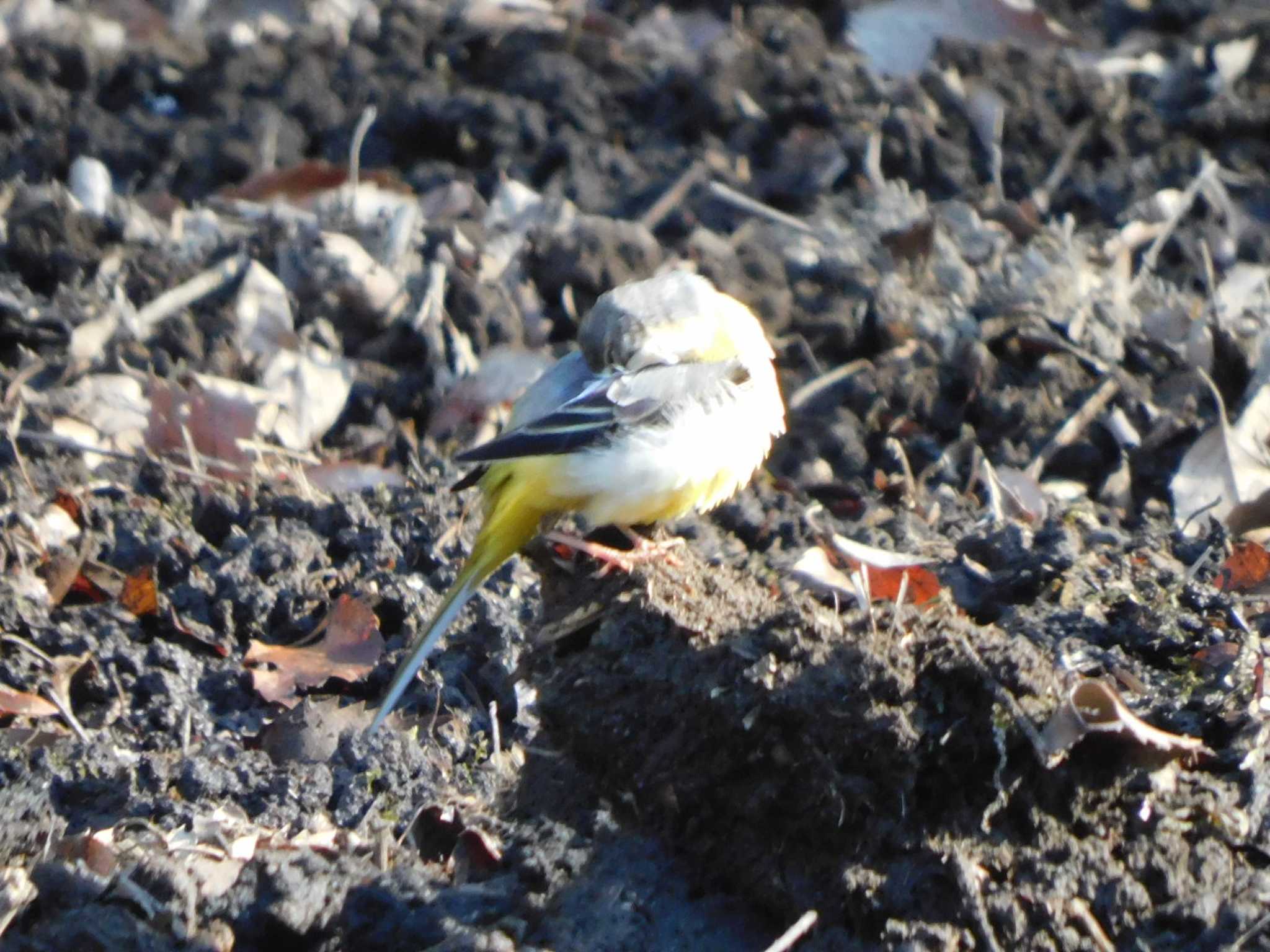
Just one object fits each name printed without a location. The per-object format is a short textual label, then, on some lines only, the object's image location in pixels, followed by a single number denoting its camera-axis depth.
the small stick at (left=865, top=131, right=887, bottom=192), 14.13
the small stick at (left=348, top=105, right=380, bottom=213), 13.59
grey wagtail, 8.44
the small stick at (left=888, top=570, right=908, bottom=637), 6.48
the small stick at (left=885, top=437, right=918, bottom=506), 10.80
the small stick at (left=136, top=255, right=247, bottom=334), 11.98
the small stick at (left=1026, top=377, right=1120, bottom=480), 11.26
